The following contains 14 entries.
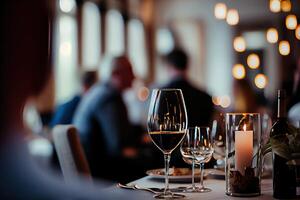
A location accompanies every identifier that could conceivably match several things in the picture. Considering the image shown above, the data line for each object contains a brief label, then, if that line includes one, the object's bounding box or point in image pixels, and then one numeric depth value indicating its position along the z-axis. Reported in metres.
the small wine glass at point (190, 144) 1.73
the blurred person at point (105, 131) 3.88
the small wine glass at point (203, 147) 1.73
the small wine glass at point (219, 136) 1.85
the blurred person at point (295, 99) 2.70
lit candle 1.67
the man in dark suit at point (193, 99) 4.11
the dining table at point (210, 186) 1.65
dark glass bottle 1.64
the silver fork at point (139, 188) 1.67
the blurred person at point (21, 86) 0.58
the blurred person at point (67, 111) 5.17
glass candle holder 1.65
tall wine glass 1.63
